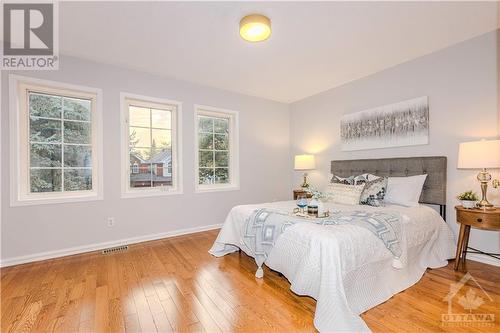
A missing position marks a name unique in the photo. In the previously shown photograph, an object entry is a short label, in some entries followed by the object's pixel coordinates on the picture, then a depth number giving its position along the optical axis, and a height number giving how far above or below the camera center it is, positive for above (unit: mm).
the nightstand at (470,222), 2212 -558
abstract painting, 3111 +560
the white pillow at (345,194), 3009 -374
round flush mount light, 2232 +1340
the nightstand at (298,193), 4188 -506
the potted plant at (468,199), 2434 -362
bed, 1634 -744
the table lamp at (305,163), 4418 +43
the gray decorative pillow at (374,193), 2922 -354
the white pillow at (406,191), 2871 -323
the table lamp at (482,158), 2225 +55
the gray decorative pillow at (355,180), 3243 -209
